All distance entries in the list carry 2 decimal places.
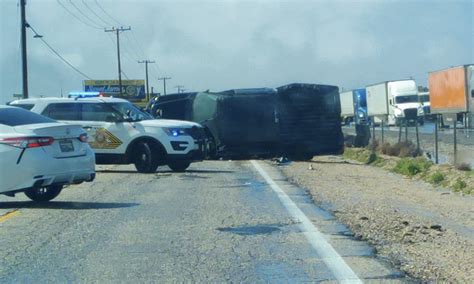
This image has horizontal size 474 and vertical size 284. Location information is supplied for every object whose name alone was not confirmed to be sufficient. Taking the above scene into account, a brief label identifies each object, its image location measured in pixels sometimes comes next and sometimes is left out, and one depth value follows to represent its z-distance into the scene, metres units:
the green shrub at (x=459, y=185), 18.15
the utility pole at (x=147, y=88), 99.15
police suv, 22.03
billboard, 102.06
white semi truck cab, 57.50
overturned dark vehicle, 27.97
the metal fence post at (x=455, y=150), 22.83
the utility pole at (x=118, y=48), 73.88
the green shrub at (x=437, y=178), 20.20
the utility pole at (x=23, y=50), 37.84
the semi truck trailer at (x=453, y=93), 41.88
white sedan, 13.44
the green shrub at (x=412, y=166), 22.92
